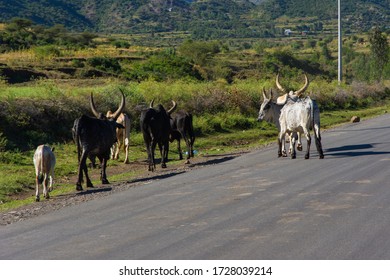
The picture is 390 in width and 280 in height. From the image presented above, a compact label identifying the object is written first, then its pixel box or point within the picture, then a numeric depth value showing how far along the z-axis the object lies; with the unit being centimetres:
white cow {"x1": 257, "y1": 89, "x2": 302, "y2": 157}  2325
